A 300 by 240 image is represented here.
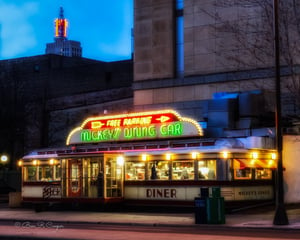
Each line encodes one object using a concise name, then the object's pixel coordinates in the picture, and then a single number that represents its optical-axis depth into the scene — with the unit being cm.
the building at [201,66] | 3653
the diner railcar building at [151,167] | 2977
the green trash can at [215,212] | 2383
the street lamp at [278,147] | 2234
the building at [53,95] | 6303
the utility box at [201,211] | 2414
